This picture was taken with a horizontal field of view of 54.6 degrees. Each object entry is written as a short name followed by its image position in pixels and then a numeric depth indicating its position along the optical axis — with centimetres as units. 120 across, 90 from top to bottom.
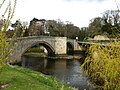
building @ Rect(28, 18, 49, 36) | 3260
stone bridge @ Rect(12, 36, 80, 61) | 1813
